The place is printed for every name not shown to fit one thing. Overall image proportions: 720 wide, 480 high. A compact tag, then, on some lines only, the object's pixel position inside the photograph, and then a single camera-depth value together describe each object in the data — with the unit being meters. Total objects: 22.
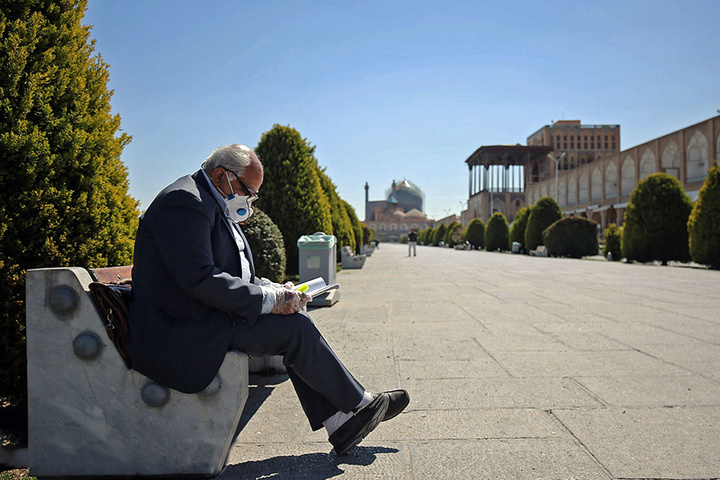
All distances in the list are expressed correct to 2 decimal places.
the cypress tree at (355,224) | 22.59
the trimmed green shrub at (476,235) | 46.78
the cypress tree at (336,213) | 14.52
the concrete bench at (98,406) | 2.03
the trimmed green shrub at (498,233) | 39.50
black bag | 2.04
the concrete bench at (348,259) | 15.90
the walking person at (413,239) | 26.70
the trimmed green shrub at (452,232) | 58.69
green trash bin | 7.64
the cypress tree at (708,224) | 14.94
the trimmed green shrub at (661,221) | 18.03
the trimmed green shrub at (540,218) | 29.97
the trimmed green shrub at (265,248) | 6.62
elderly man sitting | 2.03
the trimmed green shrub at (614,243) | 21.41
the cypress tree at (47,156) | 2.50
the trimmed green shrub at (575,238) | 26.03
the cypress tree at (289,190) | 10.14
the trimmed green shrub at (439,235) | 70.31
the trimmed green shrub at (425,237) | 83.46
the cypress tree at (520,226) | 34.25
